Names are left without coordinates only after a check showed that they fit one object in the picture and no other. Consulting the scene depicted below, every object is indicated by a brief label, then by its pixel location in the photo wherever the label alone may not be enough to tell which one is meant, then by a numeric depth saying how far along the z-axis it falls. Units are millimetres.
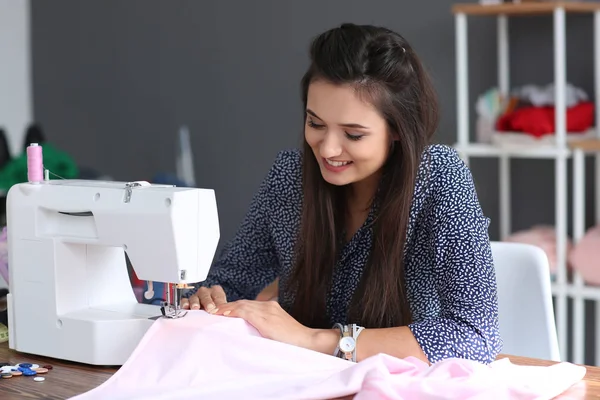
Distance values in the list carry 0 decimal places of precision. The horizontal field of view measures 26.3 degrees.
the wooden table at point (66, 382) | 1945
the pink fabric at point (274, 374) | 1860
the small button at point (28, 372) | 2044
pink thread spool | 2186
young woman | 2132
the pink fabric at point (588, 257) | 3286
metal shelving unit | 3306
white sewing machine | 2054
